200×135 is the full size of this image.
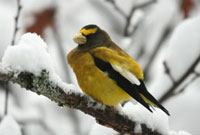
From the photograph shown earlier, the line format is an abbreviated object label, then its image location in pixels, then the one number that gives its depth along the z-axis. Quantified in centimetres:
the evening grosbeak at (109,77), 673
